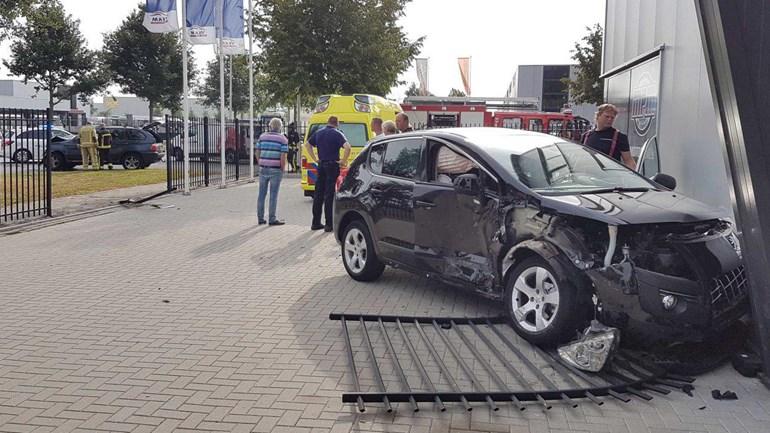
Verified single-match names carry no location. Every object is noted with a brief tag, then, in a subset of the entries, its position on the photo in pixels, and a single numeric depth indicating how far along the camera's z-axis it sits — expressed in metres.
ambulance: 14.86
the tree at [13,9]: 19.42
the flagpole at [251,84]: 21.17
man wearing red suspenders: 7.75
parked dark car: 25.16
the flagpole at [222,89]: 18.13
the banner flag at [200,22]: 16.97
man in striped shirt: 11.48
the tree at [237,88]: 32.58
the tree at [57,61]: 37.72
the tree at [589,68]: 32.59
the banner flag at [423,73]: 37.61
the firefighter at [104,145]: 25.05
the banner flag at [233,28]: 18.70
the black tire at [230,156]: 24.86
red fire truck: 28.28
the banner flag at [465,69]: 43.19
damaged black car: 4.54
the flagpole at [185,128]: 16.67
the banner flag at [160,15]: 15.66
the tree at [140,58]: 43.00
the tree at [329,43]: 27.53
